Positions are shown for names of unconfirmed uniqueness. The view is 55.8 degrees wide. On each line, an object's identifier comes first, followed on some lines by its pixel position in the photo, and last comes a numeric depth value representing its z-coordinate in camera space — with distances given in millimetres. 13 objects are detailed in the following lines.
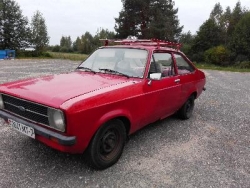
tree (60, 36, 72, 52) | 88312
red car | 2717
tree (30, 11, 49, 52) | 29562
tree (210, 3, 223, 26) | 58906
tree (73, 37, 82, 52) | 69988
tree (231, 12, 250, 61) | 29016
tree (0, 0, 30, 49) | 27469
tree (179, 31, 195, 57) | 37469
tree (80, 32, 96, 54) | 64938
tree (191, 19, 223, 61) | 36375
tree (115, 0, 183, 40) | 26469
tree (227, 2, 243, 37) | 41562
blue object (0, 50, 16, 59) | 23039
